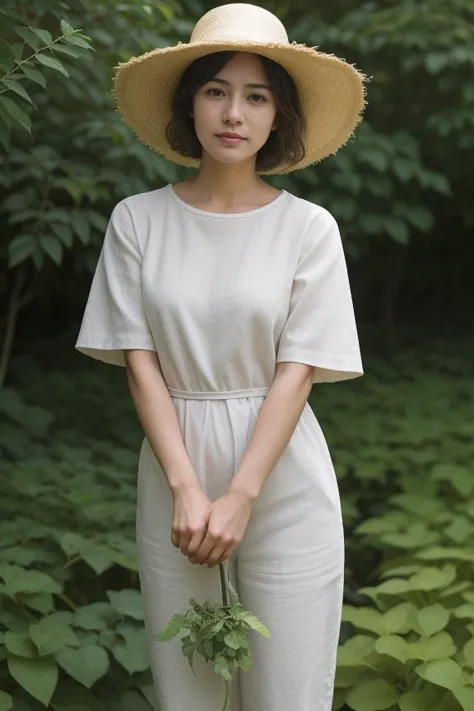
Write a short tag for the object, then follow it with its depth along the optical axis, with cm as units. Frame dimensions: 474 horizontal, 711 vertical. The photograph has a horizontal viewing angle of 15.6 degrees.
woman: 303
